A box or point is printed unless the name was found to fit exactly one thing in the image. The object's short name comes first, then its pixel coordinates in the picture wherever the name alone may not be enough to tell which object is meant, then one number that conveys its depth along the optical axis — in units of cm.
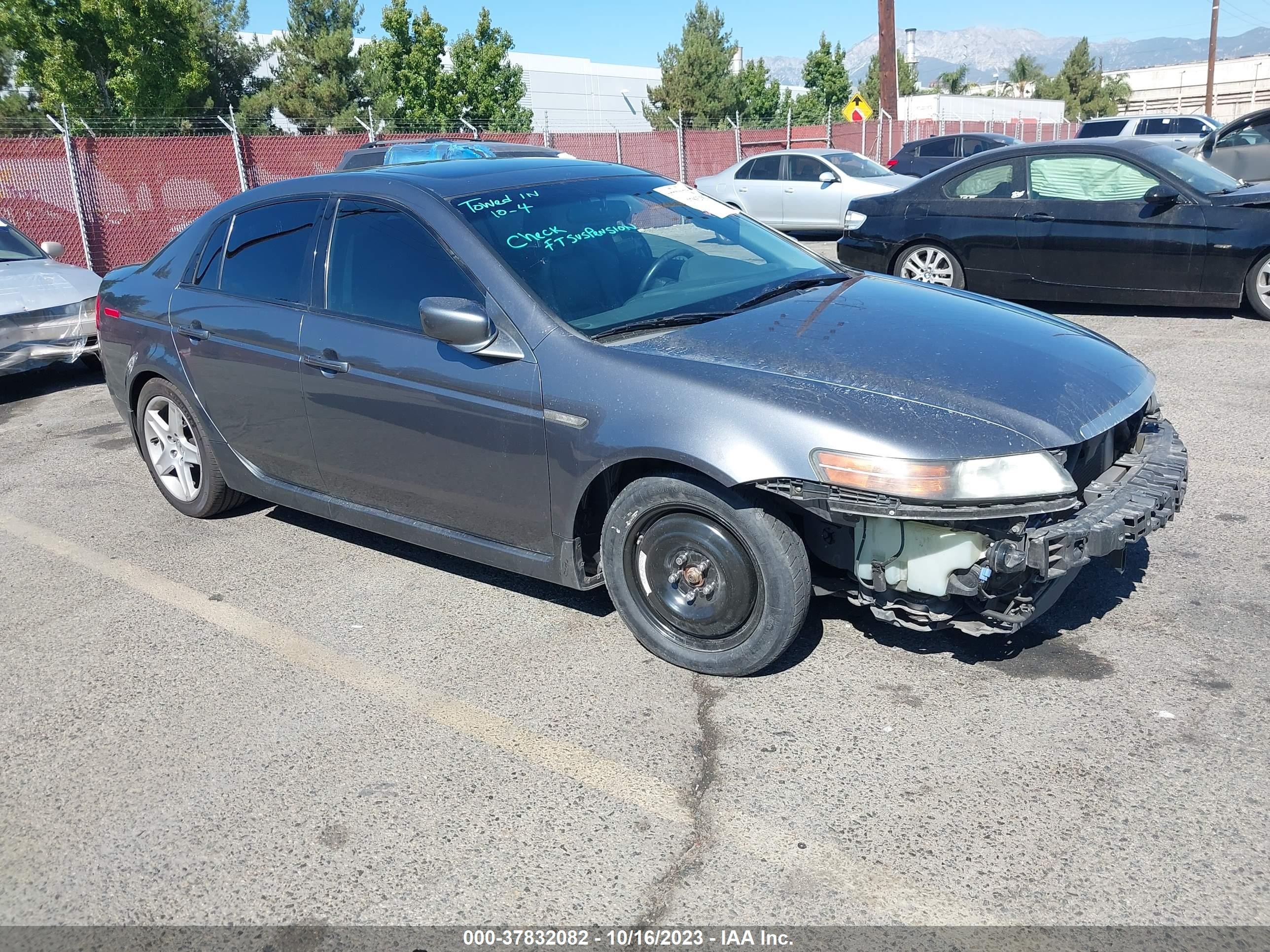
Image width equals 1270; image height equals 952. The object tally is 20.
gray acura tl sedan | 318
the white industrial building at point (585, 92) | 5872
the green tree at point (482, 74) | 3778
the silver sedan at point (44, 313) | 855
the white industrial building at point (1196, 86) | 7631
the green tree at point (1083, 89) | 6353
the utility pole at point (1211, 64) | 4859
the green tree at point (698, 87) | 4609
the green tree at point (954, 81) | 7638
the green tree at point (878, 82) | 5753
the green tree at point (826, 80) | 5066
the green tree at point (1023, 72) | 7925
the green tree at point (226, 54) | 4278
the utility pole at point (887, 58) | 2464
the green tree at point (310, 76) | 4191
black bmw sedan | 824
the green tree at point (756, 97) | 4919
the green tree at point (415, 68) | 3647
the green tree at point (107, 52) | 2994
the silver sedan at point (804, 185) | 1670
